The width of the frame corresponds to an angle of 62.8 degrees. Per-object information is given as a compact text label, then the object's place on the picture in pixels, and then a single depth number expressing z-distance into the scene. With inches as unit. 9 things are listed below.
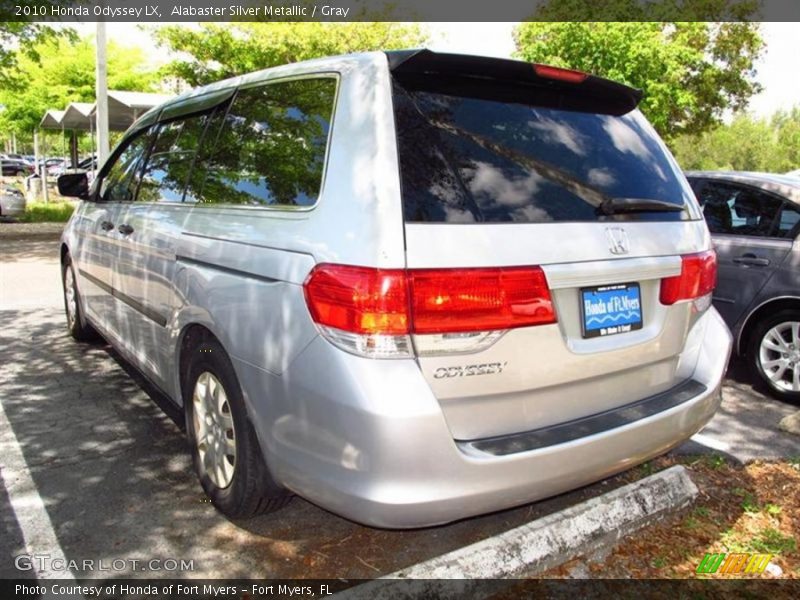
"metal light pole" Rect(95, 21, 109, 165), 495.8
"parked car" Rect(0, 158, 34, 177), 1526.0
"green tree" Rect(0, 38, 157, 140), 1058.1
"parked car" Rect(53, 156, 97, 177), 1217.5
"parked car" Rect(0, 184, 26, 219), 599.5
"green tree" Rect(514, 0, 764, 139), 712.4
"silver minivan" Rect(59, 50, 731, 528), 79.9
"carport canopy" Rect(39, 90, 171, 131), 661.3
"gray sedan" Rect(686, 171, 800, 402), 187.2
